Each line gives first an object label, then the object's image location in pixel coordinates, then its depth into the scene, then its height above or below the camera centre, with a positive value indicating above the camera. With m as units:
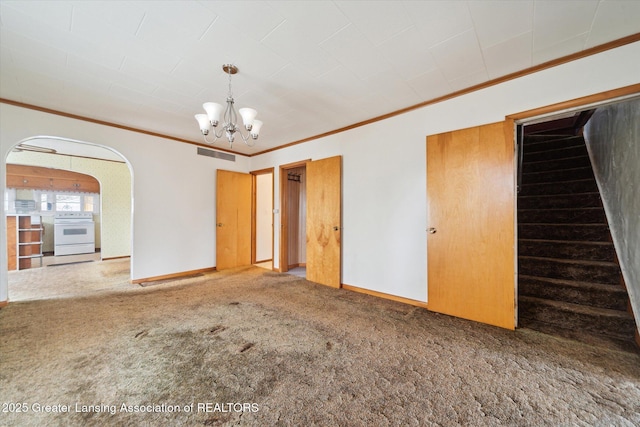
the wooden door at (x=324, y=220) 4.01 -0.09
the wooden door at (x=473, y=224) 2.52 -0.10
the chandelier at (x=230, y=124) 2.35 +0.99
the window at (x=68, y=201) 6.50 +0.39
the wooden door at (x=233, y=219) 5.20 -0.10
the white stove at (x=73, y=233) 6.31 -0.48
